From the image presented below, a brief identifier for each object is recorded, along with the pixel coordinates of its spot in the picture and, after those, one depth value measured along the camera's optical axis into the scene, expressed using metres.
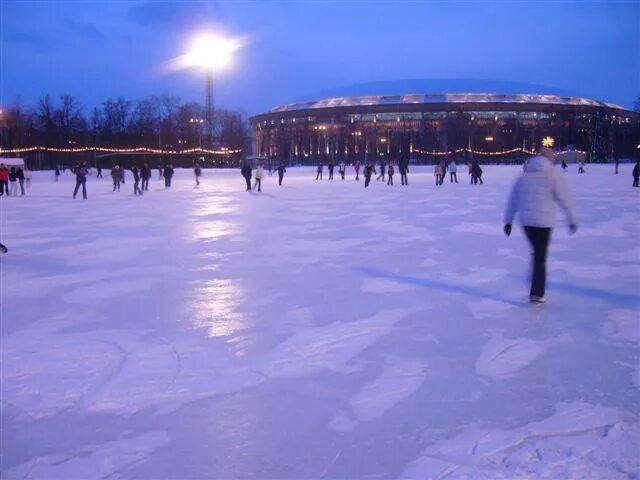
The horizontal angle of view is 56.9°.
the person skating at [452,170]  29.48
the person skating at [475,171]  26.21
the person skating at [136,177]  22.30
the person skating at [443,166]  26.39
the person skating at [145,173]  23.73
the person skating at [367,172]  25.44
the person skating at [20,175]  23.97
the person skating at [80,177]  20.30
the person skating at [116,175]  26.66
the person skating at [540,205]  4.66
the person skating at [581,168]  39.38
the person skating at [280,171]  27.50
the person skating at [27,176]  27.73
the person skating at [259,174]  22.95
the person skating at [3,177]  22.08
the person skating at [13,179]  23.52
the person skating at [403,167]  26.03
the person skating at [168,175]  28.59
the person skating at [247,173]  23.02
